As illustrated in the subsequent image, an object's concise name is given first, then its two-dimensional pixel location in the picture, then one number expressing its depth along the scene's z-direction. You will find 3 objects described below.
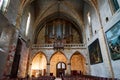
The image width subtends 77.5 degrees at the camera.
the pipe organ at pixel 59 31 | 14.60
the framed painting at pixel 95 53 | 8.60
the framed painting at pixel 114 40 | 5.97
